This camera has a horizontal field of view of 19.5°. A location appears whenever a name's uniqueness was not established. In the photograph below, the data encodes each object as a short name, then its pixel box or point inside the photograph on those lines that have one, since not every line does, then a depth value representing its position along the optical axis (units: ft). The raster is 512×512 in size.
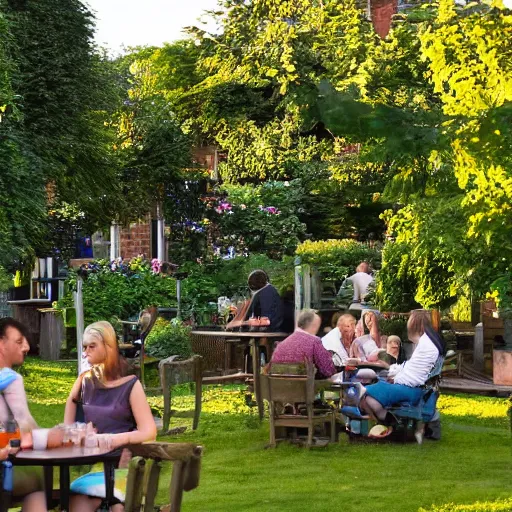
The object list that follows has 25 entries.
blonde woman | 26.43
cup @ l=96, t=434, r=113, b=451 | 24.70
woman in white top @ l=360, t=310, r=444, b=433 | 44.47
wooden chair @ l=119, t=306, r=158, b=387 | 60.86
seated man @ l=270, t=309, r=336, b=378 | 44.16
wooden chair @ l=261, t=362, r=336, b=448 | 42.93
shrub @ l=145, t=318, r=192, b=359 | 71.67
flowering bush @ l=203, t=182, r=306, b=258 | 103.19
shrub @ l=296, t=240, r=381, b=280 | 88.84
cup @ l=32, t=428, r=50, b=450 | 24.49
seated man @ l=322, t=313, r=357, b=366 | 51.49
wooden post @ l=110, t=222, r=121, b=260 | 118.01
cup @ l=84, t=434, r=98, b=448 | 24.66
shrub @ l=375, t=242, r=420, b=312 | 67.40
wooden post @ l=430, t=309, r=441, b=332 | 61.30
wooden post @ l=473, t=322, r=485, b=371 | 73.00
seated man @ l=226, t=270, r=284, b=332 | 60.08
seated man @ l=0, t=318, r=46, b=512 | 24.63
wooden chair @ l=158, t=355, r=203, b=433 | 49.42
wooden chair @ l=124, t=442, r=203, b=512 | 22.16
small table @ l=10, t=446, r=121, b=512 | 23.62
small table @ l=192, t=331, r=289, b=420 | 55.68
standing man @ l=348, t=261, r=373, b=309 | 78.69
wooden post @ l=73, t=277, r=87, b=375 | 59.35
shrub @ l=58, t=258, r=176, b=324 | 85.10
